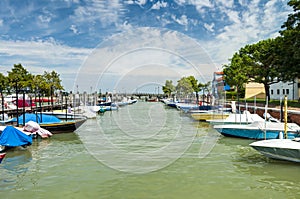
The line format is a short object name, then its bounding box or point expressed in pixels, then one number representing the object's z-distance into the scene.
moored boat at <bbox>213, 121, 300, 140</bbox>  14.18
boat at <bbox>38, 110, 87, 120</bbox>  28.31
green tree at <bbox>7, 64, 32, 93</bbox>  47.47
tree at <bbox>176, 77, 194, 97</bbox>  75.06
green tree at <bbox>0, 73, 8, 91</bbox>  48.02
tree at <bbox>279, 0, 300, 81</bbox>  23.10
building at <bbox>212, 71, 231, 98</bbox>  69.56
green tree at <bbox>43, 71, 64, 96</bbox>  60.46
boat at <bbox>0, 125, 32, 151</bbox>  12.76
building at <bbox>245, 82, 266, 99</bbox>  51.56
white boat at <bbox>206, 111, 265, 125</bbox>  18.88
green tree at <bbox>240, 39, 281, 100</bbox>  29.91
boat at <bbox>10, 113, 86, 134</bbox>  18.48
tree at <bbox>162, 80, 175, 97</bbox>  110.75
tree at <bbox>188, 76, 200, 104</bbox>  89.95
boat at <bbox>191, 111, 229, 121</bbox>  24.91
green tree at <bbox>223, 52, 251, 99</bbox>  35.57
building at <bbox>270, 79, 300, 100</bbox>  38.83
